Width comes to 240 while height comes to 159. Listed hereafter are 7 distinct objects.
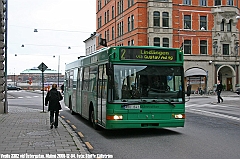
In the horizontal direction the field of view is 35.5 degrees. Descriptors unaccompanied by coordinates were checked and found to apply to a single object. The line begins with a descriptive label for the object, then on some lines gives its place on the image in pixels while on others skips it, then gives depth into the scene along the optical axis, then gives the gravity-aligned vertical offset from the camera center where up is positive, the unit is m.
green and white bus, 11.02 -0.07
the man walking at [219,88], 29.36 -0.19
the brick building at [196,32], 51.66 +7.70
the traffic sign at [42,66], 22.44 +1.17
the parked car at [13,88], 88.62 -0.57
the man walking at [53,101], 13.15 -0.54
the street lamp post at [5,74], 20.34 +0.64
